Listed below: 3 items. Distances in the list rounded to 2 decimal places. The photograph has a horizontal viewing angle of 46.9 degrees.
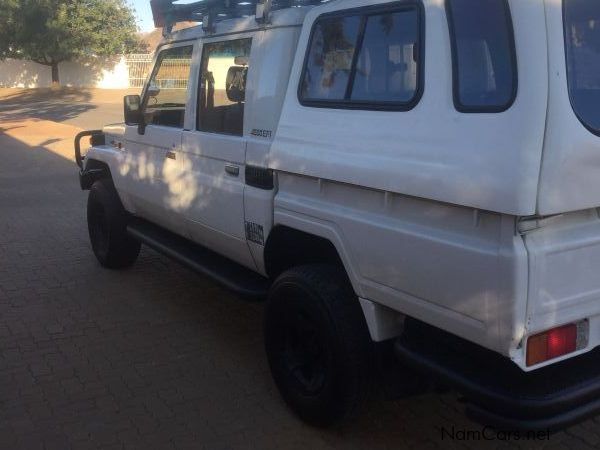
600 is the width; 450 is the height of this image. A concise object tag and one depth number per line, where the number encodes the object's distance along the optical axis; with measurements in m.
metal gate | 42.38
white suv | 2.49
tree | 38.03
